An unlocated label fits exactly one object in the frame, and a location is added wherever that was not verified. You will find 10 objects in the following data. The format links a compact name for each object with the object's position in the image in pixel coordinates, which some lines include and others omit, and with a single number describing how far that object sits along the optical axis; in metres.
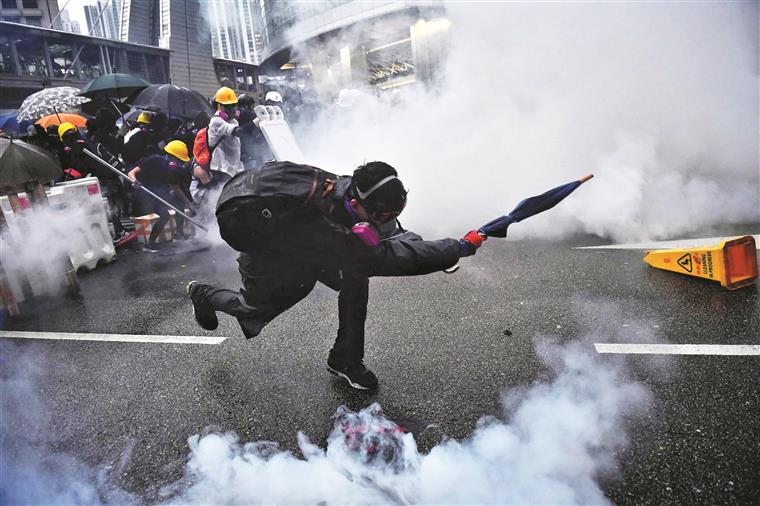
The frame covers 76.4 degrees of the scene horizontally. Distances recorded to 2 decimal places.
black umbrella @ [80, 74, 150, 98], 9.76
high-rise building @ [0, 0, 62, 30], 39.03
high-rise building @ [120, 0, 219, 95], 26.05
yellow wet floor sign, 3.52
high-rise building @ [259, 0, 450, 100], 19.72
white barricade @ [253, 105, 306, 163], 6.71
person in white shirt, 6.29
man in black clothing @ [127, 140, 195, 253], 6.67
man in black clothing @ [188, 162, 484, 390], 2.12
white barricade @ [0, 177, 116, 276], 5.38
